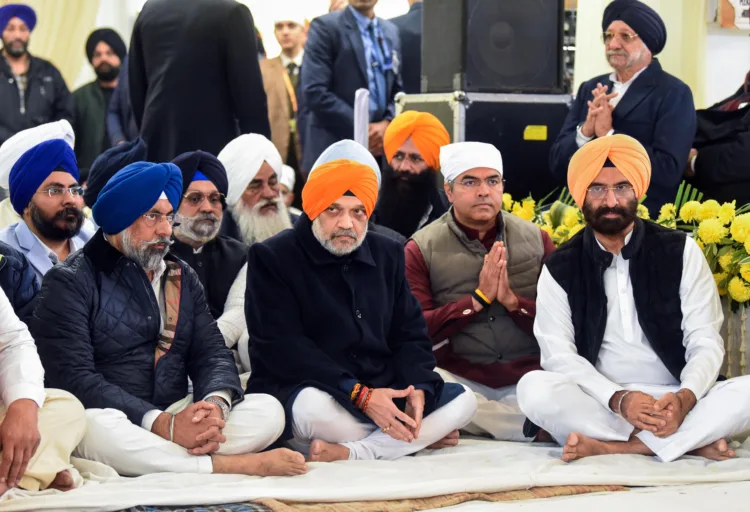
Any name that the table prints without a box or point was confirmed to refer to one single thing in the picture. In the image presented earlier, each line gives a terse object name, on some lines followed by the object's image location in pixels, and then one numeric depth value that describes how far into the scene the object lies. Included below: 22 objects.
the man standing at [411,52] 7.58
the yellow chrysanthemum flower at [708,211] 5.13
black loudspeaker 6.30
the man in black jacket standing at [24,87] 8.07
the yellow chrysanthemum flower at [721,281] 5.09
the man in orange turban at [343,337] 4.36
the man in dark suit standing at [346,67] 7.11
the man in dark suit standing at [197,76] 5.91
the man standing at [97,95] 8.47
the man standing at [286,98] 8.30
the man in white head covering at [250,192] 5.75
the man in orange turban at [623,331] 4.29
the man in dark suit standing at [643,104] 5.75
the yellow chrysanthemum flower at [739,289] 5.01
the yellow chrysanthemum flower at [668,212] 5.25
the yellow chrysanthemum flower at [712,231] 5.04
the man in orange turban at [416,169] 6.10
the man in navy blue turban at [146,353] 4.01
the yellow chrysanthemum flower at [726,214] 5.07
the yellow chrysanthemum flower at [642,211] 5.22
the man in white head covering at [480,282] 4.89
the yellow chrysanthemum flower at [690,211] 5.15
